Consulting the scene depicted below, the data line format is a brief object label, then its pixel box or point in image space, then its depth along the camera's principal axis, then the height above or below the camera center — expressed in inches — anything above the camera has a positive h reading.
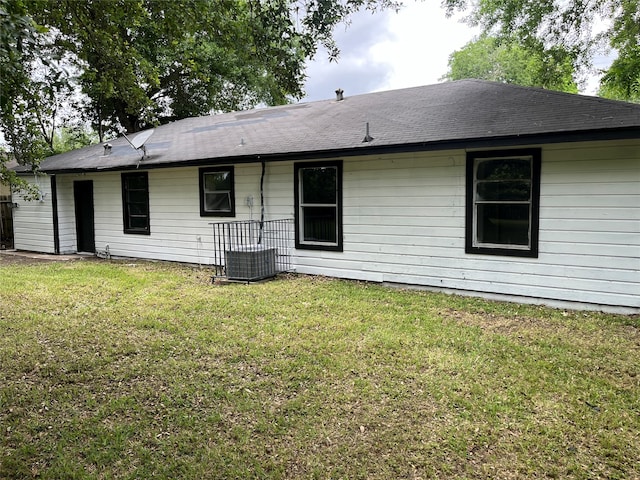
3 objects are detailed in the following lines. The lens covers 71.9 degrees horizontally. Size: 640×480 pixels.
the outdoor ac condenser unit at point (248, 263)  310.2 -41.2
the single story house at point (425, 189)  226.7 +9.6
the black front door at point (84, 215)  476.4 -9.8
